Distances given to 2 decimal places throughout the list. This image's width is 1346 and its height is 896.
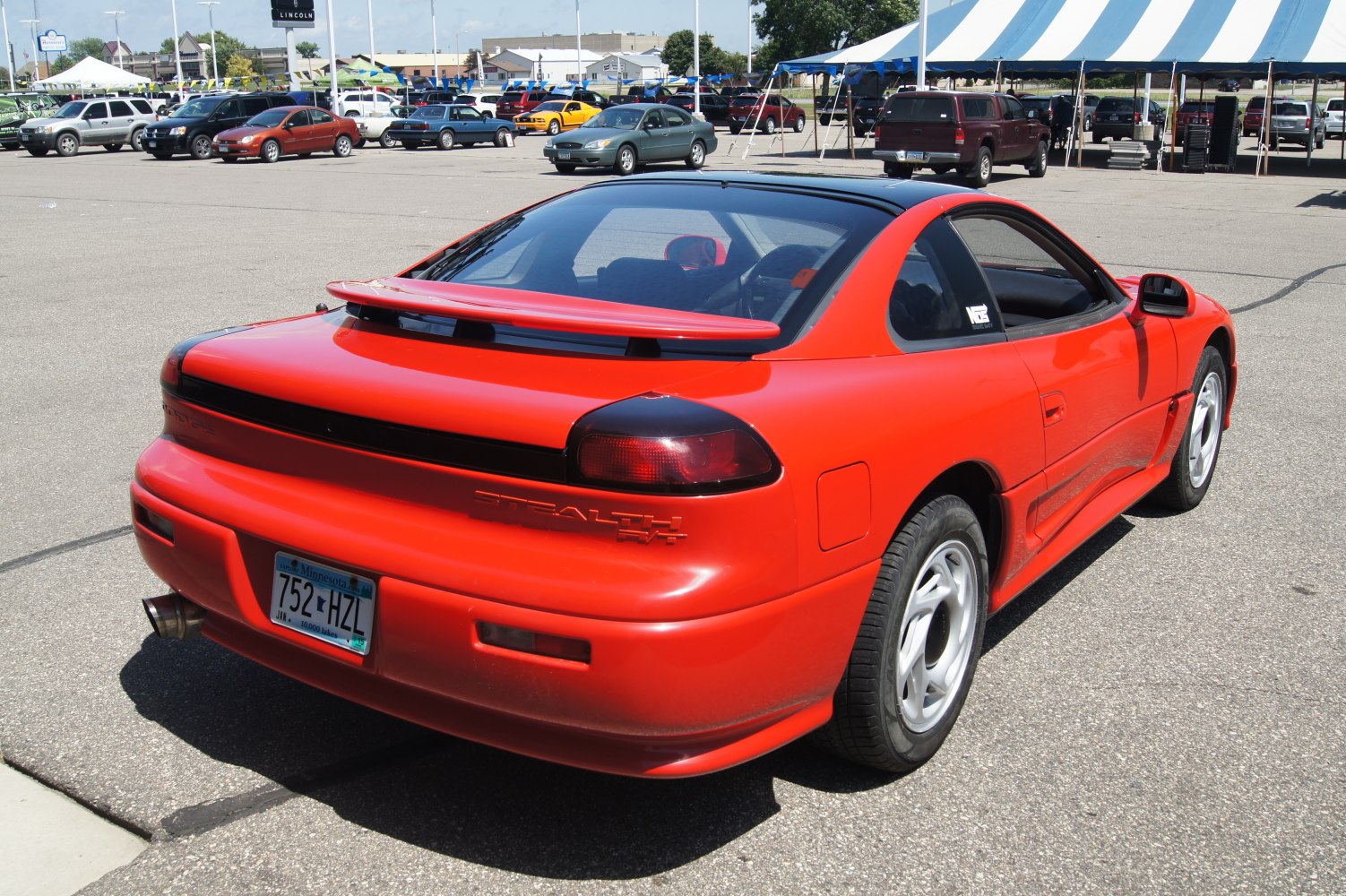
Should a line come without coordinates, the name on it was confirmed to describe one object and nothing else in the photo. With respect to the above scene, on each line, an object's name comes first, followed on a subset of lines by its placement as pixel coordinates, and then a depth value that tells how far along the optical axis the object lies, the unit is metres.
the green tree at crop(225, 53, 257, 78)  129.60
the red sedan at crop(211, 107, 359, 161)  32.09
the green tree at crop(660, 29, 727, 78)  130.50
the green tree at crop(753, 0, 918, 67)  92.69
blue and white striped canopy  26.52
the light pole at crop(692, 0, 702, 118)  50.03
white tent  85.50
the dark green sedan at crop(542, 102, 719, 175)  27.44
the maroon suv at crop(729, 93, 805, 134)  45.88
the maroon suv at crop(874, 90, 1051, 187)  24.42
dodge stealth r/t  2.51
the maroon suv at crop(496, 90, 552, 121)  55.94
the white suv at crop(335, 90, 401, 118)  45.31
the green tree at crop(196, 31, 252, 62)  171.12
